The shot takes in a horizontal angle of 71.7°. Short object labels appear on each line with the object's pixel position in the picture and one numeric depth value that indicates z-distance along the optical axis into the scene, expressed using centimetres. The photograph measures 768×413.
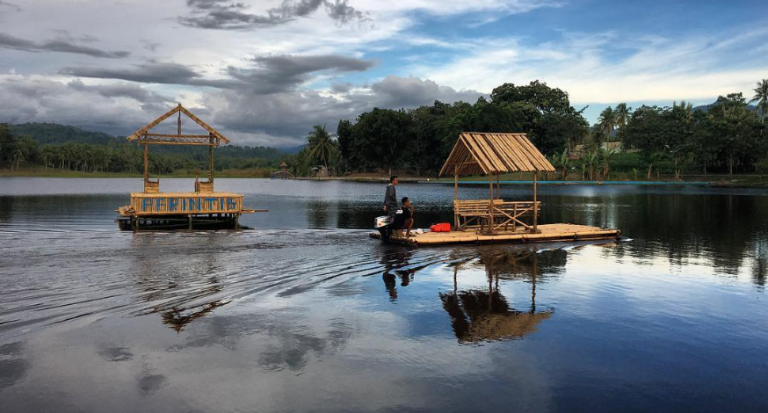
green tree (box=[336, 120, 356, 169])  12394
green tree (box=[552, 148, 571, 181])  9182
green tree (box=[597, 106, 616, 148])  12761
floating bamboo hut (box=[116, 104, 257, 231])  2702
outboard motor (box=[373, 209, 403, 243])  1936
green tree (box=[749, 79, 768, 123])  10156
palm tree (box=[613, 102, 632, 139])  12950
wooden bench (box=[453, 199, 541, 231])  2155
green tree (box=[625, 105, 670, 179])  8925
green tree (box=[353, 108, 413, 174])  11156
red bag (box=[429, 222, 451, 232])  2166
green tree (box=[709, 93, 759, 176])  7581
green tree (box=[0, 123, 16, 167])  13838
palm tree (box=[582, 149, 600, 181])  8894
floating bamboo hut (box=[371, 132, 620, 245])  2005
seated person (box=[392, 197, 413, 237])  1938
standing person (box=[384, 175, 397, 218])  1846
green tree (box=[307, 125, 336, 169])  13588
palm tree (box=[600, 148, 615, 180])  8900
